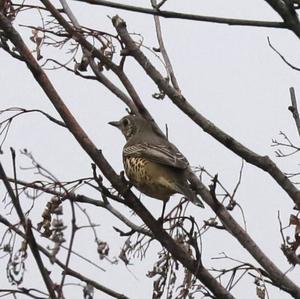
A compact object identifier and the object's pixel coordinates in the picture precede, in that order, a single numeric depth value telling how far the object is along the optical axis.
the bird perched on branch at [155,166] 11.37
